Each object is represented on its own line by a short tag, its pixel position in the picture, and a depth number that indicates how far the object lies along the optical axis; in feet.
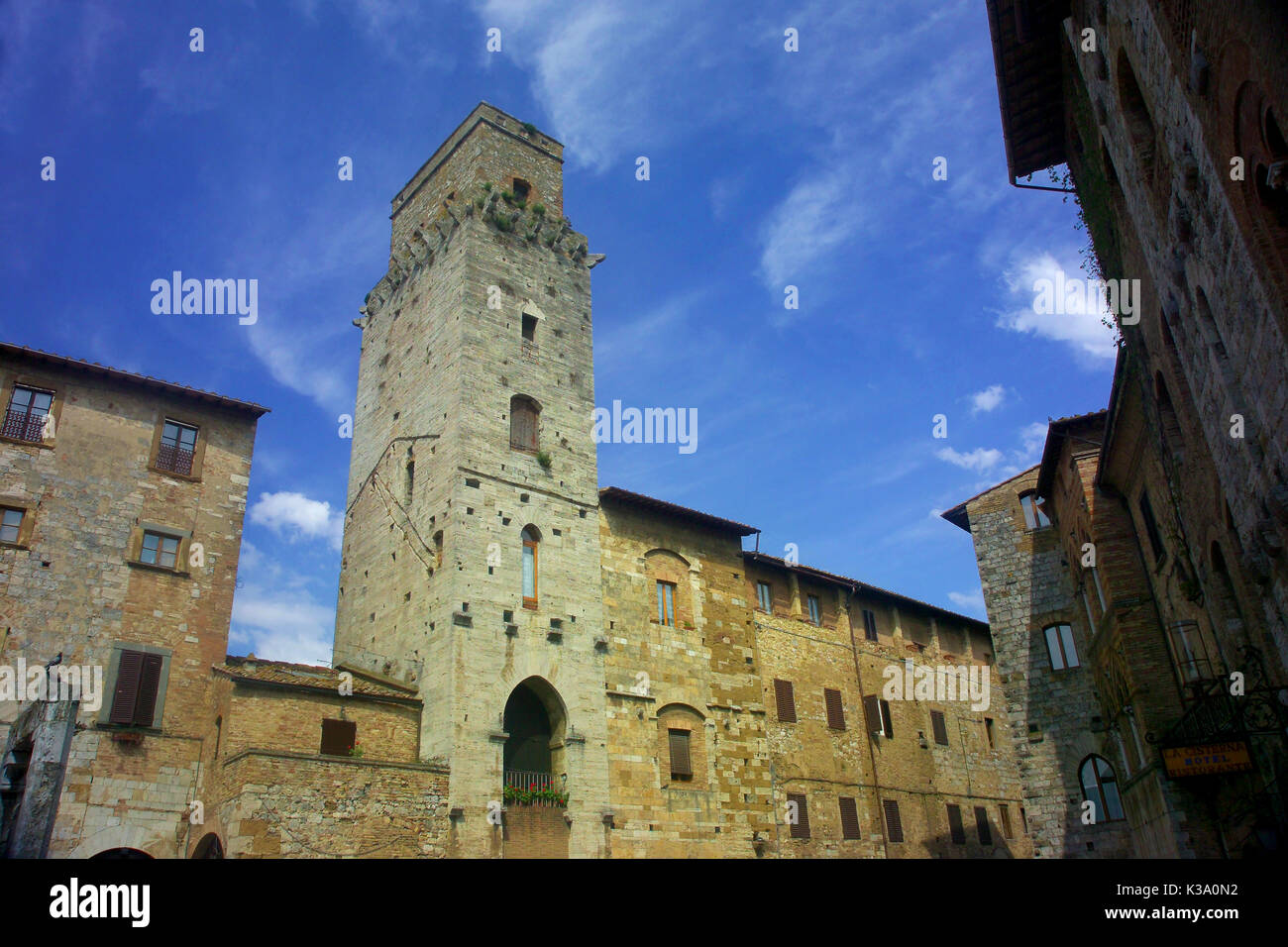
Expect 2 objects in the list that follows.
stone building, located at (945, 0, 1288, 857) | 30.27
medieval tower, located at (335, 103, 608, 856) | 71.87
